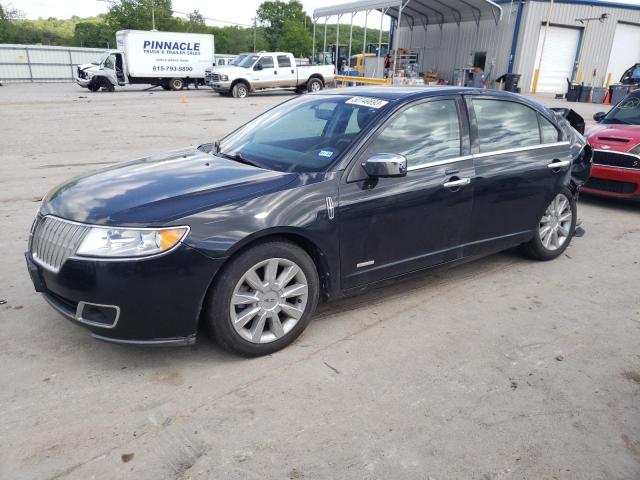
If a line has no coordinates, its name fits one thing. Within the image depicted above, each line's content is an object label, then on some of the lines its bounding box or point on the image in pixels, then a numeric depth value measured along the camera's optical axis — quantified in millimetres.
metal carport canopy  27567
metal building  30672
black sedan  2934
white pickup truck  25062
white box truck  28188
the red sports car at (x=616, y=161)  6969
